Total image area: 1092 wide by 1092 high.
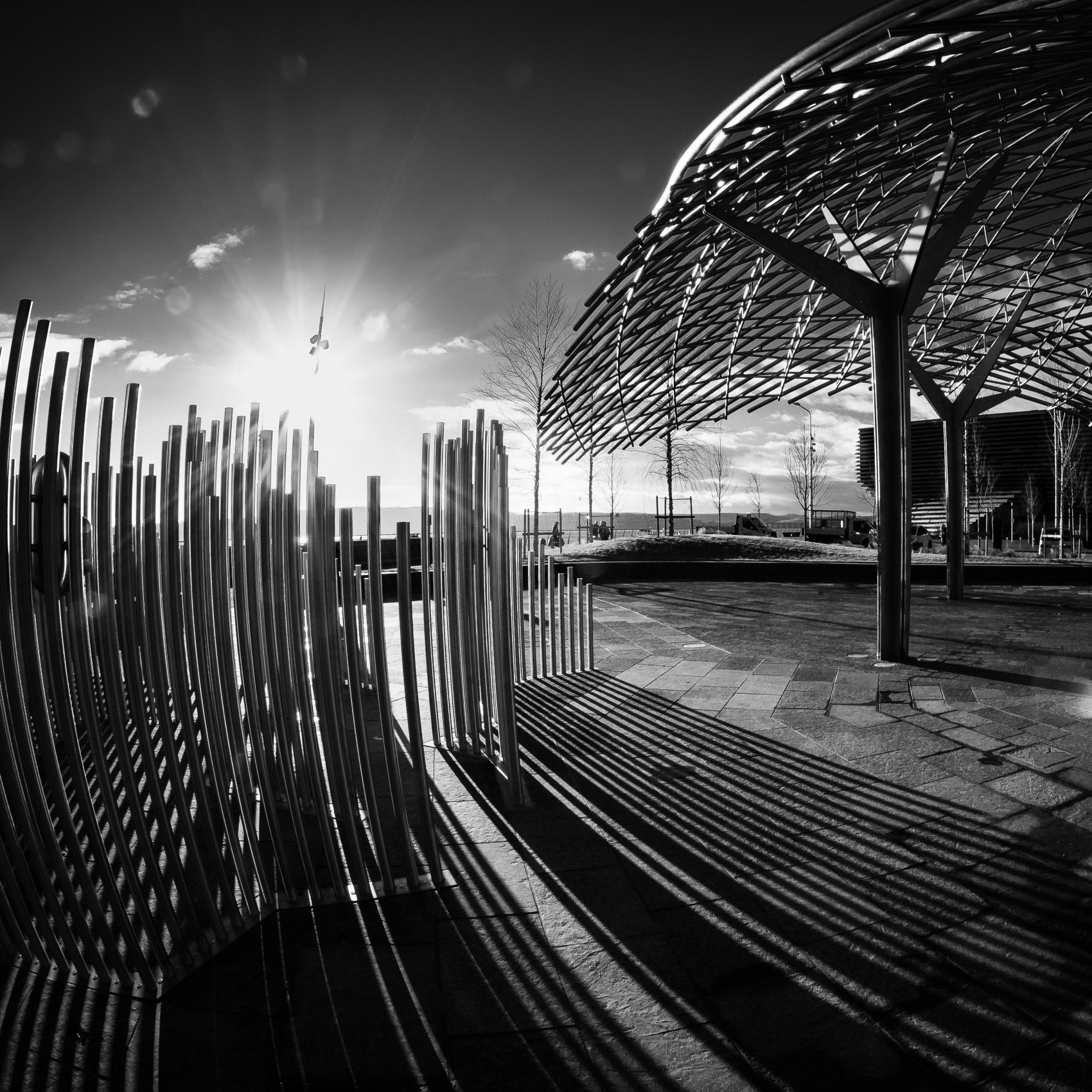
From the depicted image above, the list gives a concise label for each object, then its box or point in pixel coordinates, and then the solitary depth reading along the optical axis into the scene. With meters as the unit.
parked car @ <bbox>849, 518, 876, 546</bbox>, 39.44
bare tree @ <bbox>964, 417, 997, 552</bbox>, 39.91
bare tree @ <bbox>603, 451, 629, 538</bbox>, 42.21
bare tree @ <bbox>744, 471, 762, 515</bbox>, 52.44
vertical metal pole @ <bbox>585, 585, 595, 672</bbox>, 8.01
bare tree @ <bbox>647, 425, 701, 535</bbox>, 34.84
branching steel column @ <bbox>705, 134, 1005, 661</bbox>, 8.12
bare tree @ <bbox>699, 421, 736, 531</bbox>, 46.54
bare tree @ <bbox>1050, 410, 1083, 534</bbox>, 33.09
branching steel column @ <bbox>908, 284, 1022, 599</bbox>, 13.56
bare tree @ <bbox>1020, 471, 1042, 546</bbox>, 41.97
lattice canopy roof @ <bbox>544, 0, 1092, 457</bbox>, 6.52
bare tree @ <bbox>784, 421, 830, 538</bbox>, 44.91
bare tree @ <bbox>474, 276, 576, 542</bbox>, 30.03
